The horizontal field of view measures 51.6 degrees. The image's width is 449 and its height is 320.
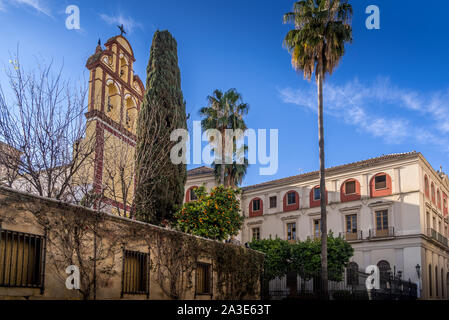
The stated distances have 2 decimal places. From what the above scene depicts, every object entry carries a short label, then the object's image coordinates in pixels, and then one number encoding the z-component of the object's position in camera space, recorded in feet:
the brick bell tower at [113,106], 53.31
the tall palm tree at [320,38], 69.97
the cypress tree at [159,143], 56.70
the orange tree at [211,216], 54.90
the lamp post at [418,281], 110.63
